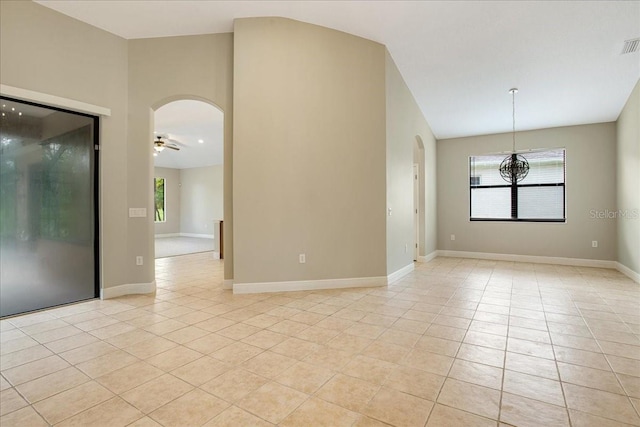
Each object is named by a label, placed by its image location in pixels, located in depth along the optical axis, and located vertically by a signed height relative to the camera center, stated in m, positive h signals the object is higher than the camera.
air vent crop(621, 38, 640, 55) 3.52 +1.92
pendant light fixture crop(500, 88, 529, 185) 5.27 +0.71
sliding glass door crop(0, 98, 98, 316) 3.12 +0.06
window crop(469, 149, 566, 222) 6.56 +0.43
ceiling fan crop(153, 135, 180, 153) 7.52 +1.71
